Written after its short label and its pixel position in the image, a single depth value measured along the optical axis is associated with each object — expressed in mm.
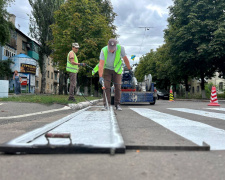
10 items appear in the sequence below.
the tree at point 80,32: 16062
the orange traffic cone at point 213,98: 8919
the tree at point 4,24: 16447
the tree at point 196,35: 16571
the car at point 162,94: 25045
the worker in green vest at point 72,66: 6355
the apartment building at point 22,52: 24074
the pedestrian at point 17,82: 13326
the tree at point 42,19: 20844
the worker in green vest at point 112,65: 4876
